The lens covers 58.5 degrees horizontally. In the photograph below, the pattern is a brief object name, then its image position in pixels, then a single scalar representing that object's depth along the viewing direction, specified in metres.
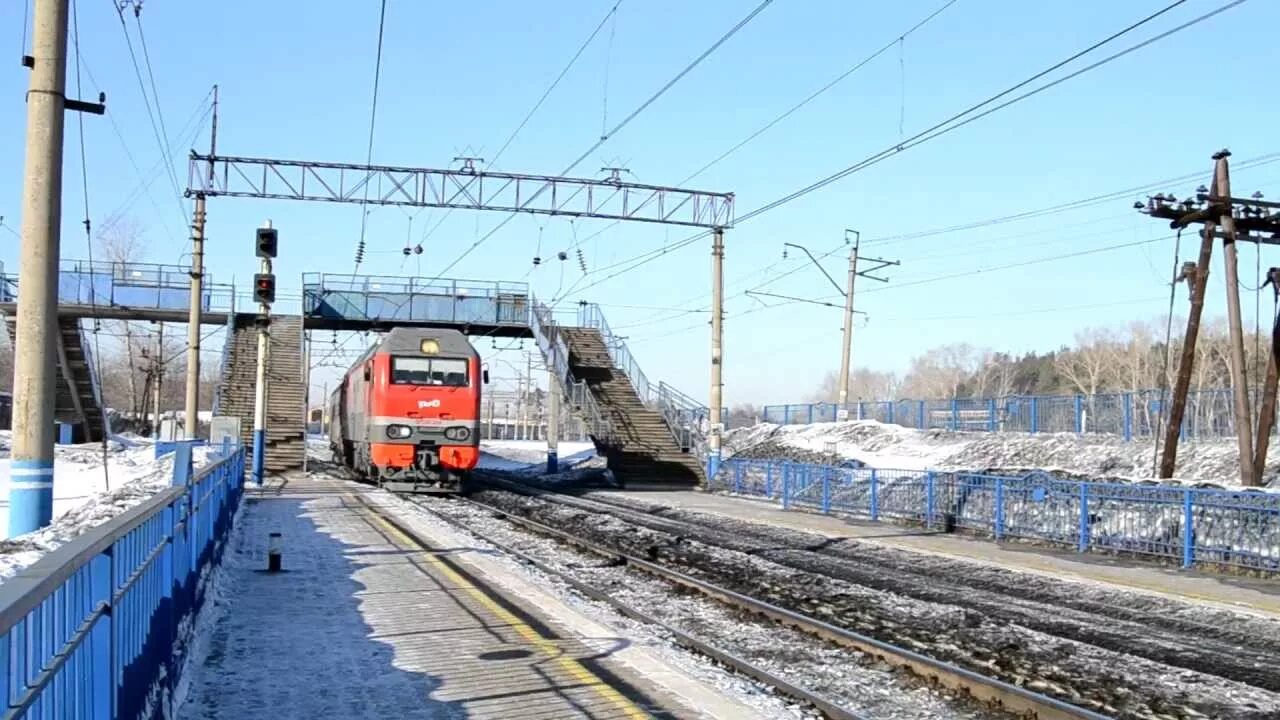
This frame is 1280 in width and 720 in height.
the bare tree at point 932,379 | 132.25
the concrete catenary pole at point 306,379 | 42.81
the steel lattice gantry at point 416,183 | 31.02
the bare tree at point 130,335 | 43.16
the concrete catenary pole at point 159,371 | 44.50
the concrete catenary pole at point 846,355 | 41.34
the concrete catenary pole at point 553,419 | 42.16
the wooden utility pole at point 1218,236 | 20.91
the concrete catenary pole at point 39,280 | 10.27
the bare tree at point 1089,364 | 98.56
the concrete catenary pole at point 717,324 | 33.09
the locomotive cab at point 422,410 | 28.30
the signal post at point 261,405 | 30.14
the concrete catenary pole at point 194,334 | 27.55
